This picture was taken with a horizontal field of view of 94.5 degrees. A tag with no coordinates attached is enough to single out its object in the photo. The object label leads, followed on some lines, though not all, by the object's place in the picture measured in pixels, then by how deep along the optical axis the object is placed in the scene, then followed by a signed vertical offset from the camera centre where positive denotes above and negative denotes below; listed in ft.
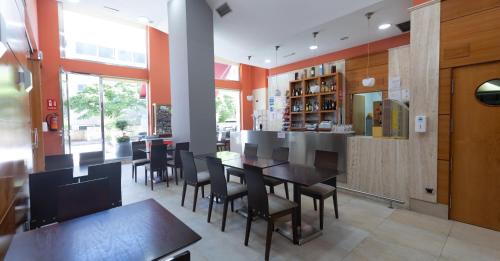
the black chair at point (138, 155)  16.44 -2.26
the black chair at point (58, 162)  10.33 -1.61
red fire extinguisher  18.95 +0.45
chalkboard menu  24.08 +0.56
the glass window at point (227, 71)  32.68 +7.77
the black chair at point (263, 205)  7.23 -2.70
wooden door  8.79 -1.18
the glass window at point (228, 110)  33.10 +2.18
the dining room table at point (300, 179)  7.88 -1.89
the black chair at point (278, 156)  11.16 -1.67
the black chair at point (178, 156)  14.85 -1.98
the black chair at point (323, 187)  9.02 -2.64
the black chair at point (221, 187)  9.17 -2.64
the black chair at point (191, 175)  10.99 -2.49
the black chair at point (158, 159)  14.58 -2.14
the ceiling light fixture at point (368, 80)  15.08 +2.83
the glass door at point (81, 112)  20.02 +1.24
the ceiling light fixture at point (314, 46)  20.49 +7.19
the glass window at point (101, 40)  20.21 +8.16
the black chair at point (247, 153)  12.83 -1.68
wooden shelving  20.97 +2.26
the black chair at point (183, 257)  3.35 -1.96
